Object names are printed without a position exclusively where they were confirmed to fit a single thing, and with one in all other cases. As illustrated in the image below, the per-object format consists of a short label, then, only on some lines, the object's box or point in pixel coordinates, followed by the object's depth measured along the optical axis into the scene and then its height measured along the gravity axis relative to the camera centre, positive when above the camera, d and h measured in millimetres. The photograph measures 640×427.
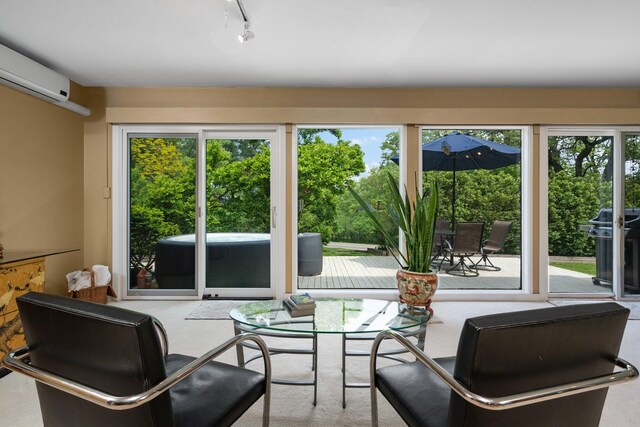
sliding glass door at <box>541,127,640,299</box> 3959 +6
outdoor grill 3953 -411
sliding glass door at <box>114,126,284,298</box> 3990 +28
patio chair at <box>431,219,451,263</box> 4219 -292
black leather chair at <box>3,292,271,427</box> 907 -447
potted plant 2428 -292
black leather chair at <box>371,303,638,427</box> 895 -432
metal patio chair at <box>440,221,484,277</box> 4211 -412
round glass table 1804 -610
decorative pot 2414 -535
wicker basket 3502 -845
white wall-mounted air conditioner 2803 +1201
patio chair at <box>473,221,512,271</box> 4160 -385
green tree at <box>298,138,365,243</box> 4105 +411
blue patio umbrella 4105 +710
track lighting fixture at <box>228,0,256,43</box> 2497 +1397
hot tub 4016 -576
